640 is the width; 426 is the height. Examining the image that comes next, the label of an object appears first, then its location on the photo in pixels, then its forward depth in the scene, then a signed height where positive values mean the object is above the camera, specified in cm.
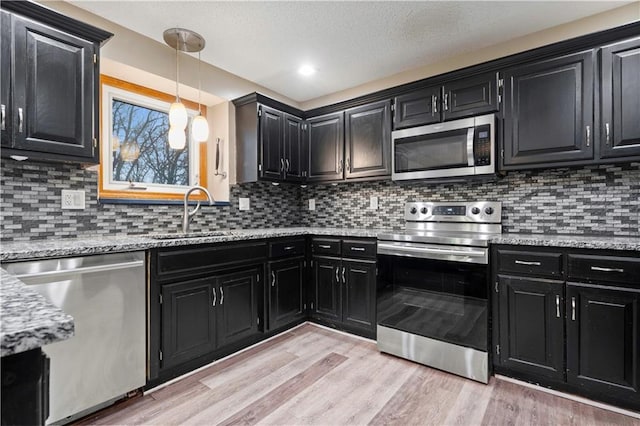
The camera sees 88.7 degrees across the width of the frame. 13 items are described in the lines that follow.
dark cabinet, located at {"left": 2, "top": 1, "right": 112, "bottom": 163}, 169 +71
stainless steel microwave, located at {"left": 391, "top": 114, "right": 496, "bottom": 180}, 243 +50
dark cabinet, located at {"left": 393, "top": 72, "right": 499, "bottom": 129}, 247 +89
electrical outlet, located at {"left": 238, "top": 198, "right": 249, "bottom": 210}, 326 +9
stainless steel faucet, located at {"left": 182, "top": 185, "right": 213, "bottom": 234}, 253 -1
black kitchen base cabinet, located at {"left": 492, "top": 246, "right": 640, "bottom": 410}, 177 -64
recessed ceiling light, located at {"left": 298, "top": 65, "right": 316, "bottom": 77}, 299 +133
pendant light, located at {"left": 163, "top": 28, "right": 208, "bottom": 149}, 205 +130
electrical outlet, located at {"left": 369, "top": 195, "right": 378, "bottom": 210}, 335 +10
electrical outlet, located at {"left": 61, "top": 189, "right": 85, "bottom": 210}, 210 +9
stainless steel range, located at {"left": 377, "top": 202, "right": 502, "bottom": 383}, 216 -58
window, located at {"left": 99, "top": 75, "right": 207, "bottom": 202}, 255 +54
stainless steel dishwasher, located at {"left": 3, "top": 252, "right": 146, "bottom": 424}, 159 -62
